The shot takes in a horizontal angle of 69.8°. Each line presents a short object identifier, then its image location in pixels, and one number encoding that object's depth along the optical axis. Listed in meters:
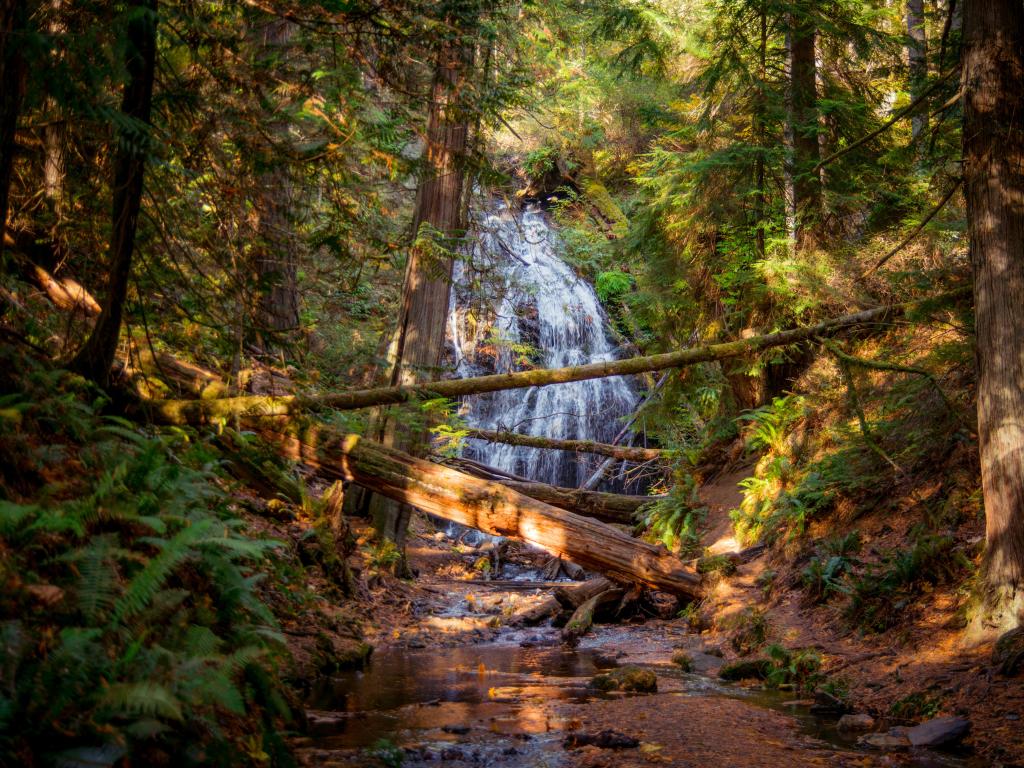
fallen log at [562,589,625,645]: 9.04
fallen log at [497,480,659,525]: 13.27
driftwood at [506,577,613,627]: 10.05
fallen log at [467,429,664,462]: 14.97
